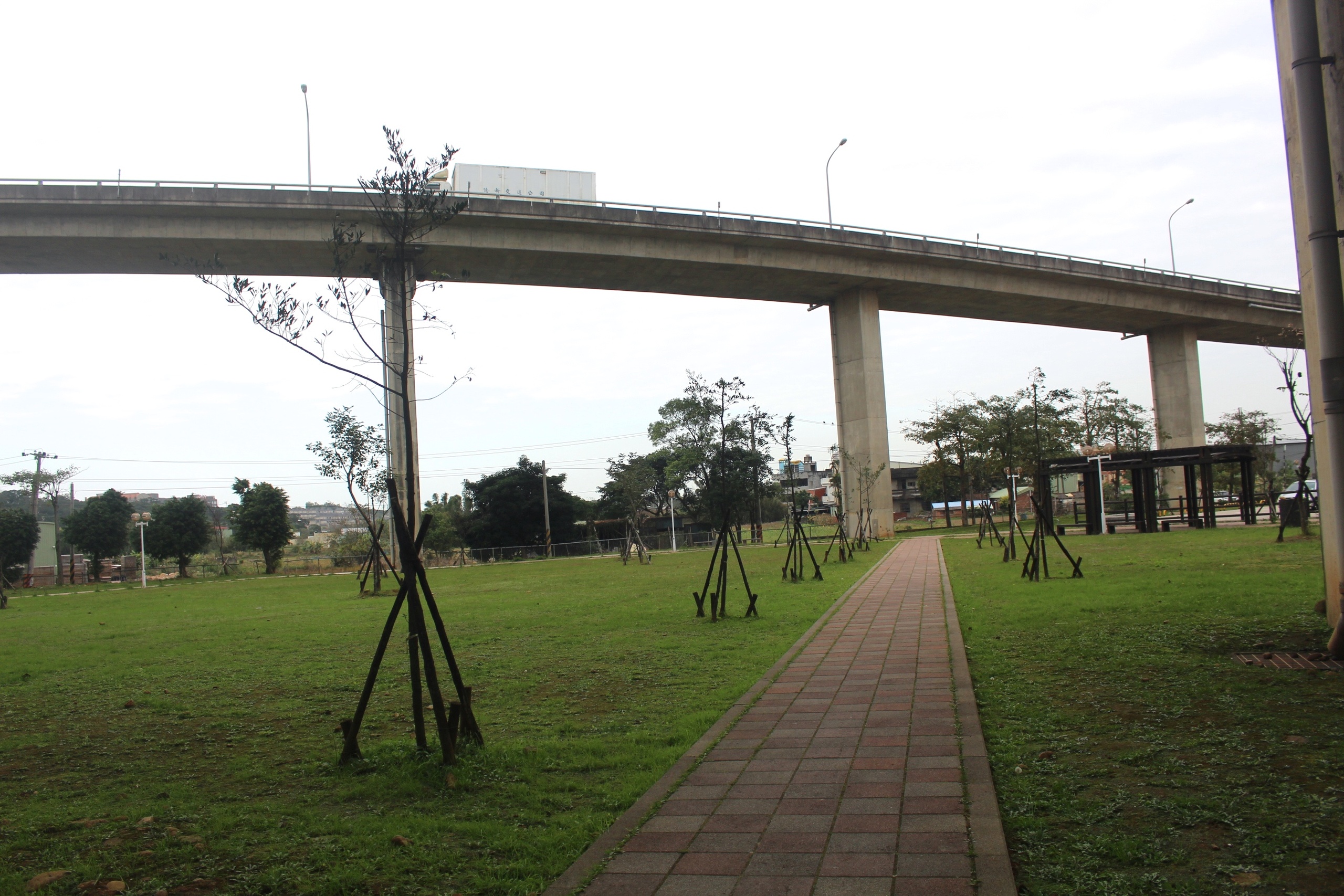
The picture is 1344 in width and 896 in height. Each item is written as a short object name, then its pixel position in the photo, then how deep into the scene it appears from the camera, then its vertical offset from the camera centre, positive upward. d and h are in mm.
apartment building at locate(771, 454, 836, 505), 91938 +3238
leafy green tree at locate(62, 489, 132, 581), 45250 +982
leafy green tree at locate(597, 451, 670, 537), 63406 +2185
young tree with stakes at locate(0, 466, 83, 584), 55469 +4409
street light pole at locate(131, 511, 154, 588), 38497 +1179
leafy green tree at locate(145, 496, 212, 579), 45188 +548
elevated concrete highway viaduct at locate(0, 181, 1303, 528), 32375 +10946
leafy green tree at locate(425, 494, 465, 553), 58444 -283
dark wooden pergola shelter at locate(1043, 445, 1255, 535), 29859 +358
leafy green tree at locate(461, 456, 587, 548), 57281 +772
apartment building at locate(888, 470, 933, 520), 108688 +832
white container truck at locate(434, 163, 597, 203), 38375 +14902
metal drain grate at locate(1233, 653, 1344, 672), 6502 -1351
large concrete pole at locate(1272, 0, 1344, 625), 6695 +2106
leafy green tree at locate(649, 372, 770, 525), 49656 +3126
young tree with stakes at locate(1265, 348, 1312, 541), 18844 +1123
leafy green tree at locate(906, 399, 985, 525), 53875 +3540
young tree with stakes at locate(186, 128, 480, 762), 6016 +2043
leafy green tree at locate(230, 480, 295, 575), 46094 +865
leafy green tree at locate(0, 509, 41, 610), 41875 +734
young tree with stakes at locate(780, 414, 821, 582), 17162 -976
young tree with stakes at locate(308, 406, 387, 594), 29828 +2720
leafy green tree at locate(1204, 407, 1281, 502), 57781 +3312
